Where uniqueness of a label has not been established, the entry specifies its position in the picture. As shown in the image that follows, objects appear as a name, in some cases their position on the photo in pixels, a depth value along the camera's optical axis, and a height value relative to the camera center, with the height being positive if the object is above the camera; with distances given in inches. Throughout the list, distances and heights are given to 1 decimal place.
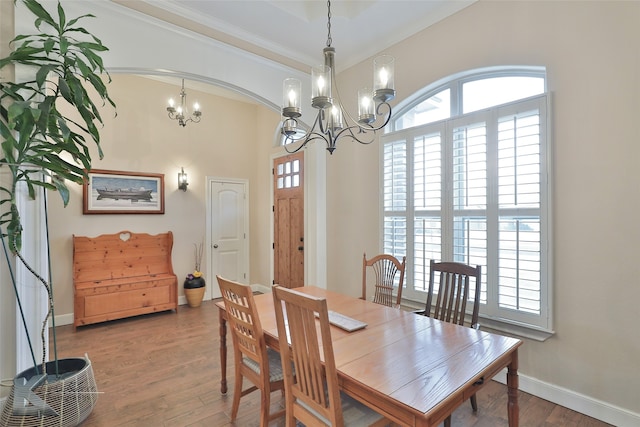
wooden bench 156.9 -36.9
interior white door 209.3 -15.7
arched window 91.6 +6.9
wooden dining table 46.9 -28.3
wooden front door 187.2 -7.5
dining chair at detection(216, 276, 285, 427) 69.2 -34.5
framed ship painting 167.6 +9.8
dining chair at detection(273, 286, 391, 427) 51.7 -29.8
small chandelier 164.4 +55.2
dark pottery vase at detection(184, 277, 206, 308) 189.5 -49.8
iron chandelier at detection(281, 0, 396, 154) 70.8 +26.9
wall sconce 193.9 +17.9
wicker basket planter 75.7 -49.1
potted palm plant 74.2 +12.7
